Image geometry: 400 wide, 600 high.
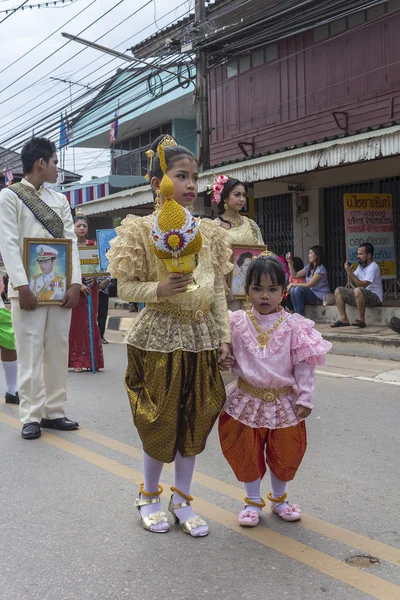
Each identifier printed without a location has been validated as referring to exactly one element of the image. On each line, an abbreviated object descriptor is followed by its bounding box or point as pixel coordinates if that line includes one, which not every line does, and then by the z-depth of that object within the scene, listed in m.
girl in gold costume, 3.36
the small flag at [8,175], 25.09
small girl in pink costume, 3.44
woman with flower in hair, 6.12
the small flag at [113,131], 24.39
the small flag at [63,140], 24.74
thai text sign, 12.63
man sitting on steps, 11.24
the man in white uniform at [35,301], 5.34
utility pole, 14.88
